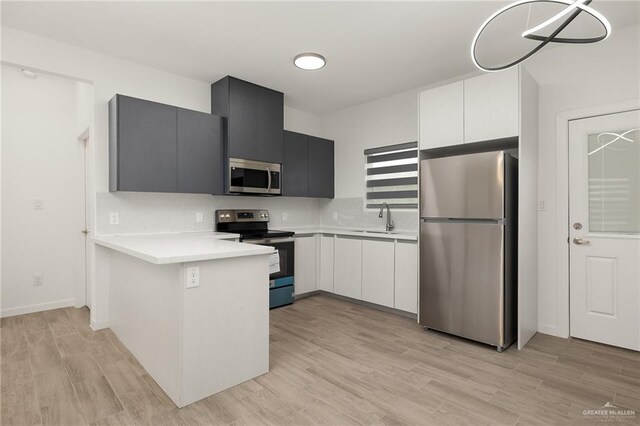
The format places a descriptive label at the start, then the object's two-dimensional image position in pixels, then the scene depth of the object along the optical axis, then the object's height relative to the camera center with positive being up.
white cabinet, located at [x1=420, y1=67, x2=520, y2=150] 2.87 +0.91
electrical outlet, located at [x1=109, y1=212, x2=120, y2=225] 3.33 -0.04
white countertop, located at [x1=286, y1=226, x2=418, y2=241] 3.78 -0.23
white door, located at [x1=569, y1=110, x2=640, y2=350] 2.82 -0.14
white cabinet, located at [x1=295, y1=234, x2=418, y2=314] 3.71 -0.66
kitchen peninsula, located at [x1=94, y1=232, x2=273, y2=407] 2.04 -0.64
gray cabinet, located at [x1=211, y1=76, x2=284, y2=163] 3.76 +1.10
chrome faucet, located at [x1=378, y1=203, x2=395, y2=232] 4.33 -0.07
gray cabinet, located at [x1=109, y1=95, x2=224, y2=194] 3.12 +0.64
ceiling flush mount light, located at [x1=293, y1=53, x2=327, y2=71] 3.20 +1.44
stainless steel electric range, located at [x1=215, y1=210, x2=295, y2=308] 3.97 -0.35
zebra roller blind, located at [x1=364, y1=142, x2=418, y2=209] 4.26 +0.48
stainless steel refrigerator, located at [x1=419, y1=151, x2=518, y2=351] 2.81 -0.29
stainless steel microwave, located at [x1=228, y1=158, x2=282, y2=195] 3.80 +0.42
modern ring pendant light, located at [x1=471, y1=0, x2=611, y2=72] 1.38 +0.83
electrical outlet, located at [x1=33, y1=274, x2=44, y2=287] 3.90 -0.74
